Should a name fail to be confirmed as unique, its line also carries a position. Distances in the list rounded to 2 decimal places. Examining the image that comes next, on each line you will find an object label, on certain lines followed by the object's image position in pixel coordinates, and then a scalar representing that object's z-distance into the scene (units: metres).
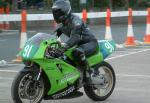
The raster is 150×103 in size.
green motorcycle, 7.80
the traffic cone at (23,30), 15.29
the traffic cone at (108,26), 19.12
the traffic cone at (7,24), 29.62
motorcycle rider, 8.31
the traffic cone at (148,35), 20.07
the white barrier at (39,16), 16.36
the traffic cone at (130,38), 19.14
